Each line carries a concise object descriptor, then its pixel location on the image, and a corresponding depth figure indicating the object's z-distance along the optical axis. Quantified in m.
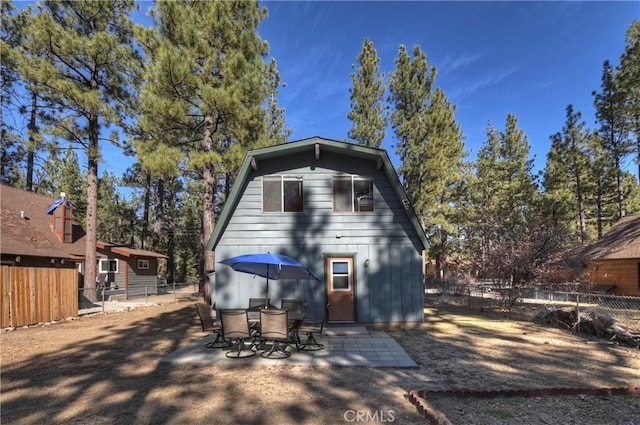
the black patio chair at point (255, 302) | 9.73
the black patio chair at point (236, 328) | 6.78
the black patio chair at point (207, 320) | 7.92
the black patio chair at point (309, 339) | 7.52
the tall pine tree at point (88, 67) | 14.29
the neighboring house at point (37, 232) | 13.70
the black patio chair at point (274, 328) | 6.68
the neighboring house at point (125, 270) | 21.20
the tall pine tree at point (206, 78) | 12.77
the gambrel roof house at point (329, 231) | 10.26
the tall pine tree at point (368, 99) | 25.95
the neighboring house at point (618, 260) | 18.23
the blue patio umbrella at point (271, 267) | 7.13
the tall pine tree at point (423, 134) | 23.39
